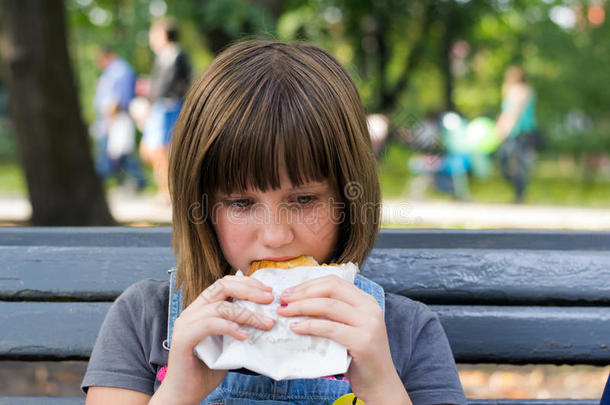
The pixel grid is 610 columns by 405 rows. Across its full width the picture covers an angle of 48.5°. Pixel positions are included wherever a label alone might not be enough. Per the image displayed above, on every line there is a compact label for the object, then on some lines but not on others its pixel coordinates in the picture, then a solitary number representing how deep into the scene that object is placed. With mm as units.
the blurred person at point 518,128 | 8891
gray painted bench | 1562
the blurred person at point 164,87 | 6527
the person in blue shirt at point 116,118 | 8156
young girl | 1224
